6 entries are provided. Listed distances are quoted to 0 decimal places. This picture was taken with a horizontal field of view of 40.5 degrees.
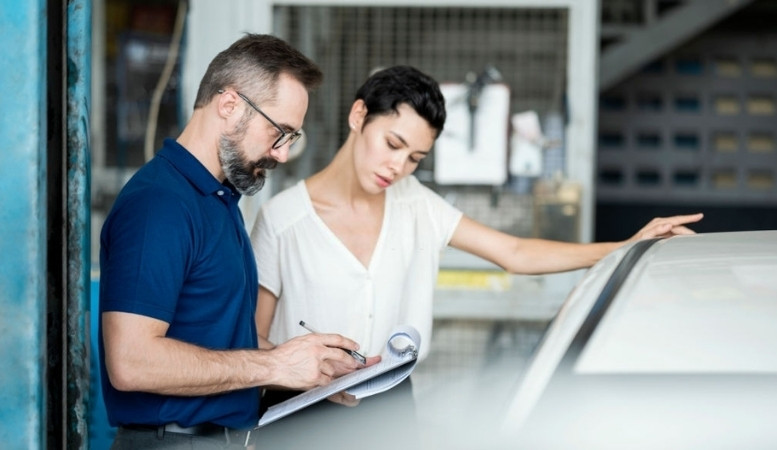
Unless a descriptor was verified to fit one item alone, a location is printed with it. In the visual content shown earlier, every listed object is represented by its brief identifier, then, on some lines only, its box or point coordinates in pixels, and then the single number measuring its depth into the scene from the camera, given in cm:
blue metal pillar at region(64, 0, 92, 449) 233
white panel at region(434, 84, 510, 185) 488
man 210
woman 293
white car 168
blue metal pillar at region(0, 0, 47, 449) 216
